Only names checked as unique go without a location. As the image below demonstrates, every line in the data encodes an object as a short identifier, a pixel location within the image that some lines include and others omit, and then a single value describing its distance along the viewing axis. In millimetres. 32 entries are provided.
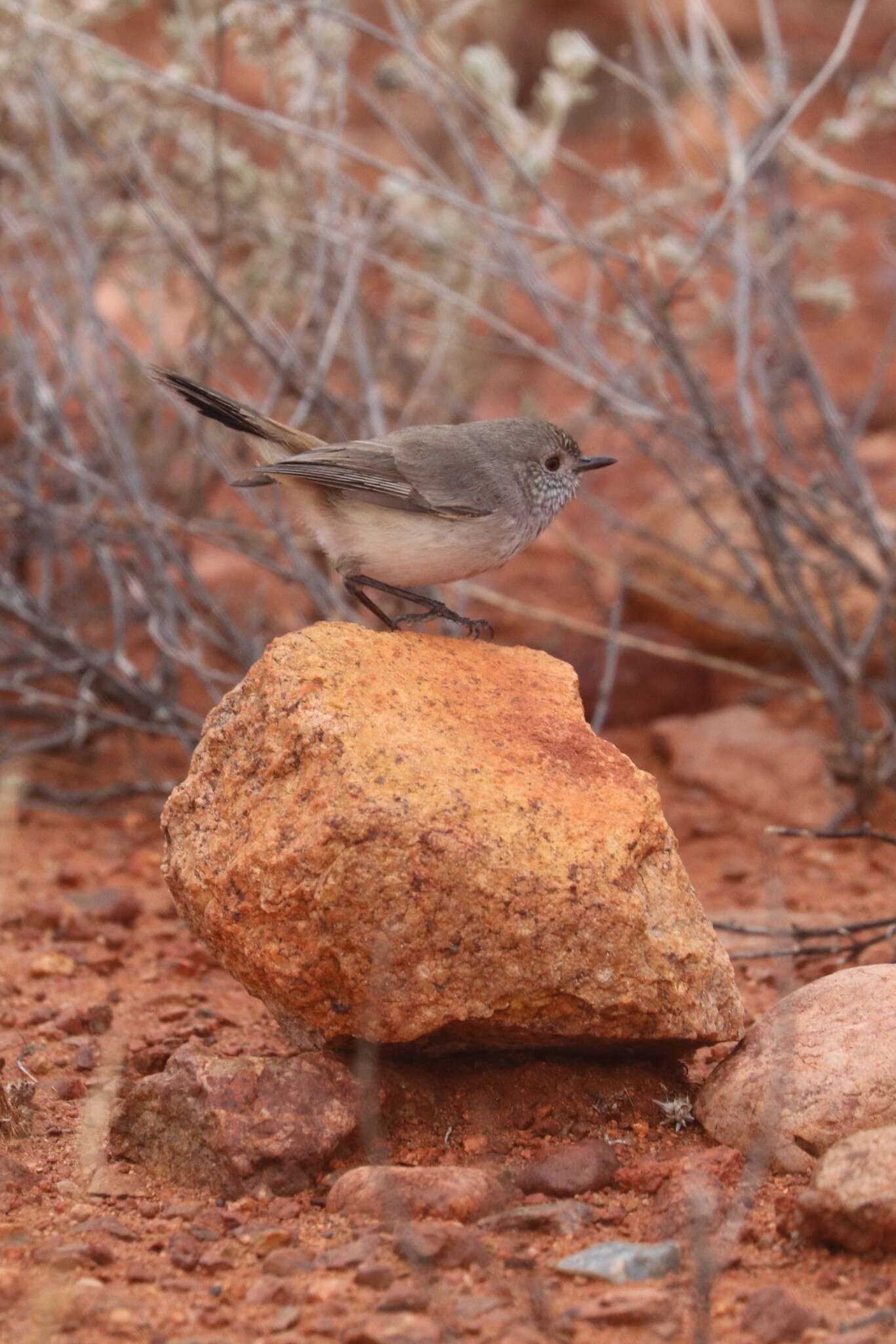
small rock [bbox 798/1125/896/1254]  6258
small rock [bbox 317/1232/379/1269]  6398
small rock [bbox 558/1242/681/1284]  6250
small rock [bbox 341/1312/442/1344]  5695
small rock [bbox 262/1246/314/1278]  6375
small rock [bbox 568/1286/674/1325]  5855
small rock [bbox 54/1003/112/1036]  9547
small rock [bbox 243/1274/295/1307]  6113
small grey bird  9102
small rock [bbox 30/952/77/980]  10805
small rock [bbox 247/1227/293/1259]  6664
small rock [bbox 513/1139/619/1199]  7121
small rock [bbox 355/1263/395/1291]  6199
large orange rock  7391
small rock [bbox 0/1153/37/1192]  7234
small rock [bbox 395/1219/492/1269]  6352
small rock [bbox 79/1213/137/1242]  6727
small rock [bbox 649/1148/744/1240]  6625
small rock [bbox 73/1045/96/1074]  8930
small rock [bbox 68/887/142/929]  12141
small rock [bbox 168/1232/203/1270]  6457
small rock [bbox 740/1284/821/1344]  5742
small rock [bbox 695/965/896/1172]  7199
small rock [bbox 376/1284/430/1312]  5984
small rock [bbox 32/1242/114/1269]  6371
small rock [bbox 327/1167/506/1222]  6777
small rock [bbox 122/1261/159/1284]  6305
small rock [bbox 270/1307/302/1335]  5898
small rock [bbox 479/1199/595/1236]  6719
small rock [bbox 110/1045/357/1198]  7309
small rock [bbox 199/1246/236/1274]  6451
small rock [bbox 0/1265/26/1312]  6059
